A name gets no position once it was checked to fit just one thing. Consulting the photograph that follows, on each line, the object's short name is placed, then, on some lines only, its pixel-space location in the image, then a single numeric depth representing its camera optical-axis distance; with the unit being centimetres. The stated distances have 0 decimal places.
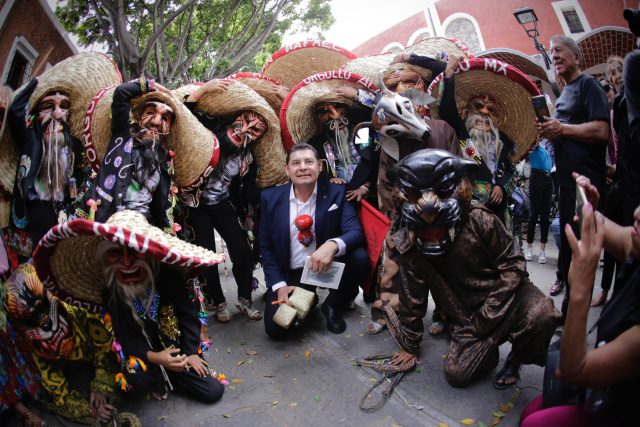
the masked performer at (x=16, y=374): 241
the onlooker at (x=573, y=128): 292
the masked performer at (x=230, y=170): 364
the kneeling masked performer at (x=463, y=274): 226
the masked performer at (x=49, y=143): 296
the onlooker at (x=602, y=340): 132
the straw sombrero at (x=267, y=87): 398
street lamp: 759
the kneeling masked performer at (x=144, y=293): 215
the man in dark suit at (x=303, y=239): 335
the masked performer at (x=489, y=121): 317
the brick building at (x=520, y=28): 815
